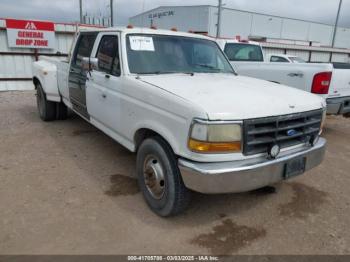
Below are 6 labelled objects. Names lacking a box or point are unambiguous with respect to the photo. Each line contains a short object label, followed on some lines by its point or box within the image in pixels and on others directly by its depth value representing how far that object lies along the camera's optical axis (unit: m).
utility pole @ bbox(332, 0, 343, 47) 30.12
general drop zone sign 10.41
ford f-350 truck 2.56
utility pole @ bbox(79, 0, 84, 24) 20.92
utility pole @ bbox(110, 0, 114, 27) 18.67
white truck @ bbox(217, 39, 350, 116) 5.46
